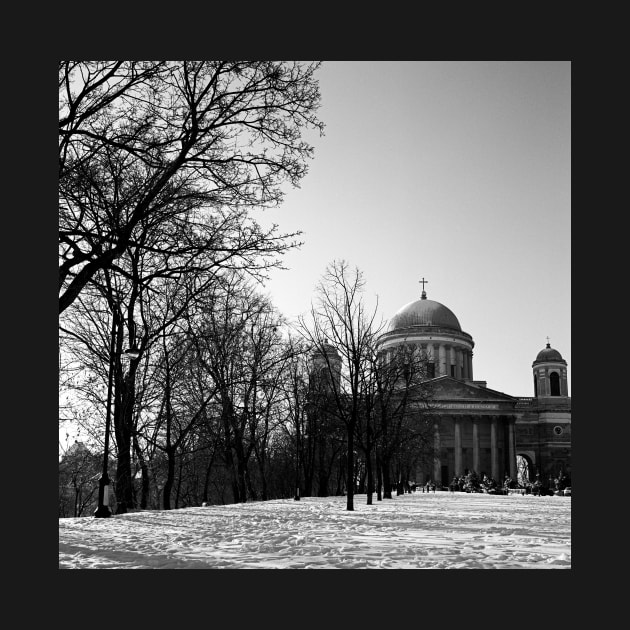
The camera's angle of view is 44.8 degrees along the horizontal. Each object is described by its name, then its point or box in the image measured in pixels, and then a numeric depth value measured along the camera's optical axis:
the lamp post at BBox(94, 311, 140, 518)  18.38
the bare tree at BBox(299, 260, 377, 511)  26.52
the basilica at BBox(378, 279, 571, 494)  100.56
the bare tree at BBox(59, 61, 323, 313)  13.27
